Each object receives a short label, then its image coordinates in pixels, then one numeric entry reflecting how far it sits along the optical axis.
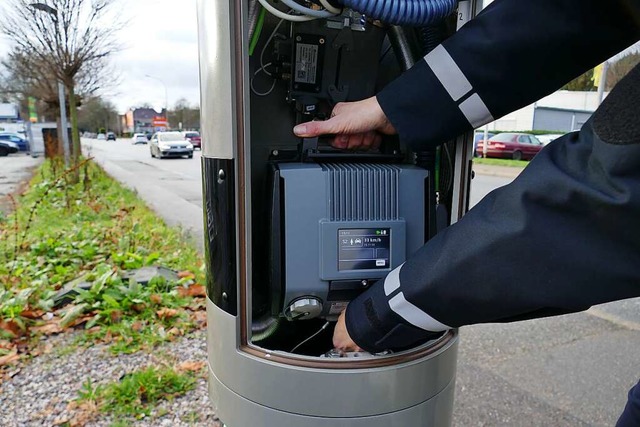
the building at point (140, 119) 62.56
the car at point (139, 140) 42.87
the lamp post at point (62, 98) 6.99
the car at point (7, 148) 24.02
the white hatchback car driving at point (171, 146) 20.69
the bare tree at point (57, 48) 7.30
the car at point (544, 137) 20.28
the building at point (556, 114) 29.02
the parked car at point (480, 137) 21.16
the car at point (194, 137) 31.62
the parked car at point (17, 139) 25.38
